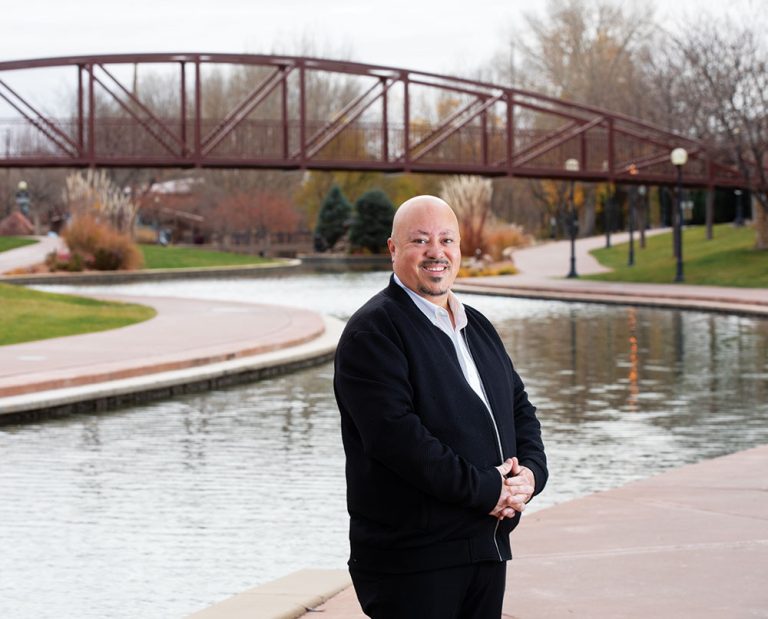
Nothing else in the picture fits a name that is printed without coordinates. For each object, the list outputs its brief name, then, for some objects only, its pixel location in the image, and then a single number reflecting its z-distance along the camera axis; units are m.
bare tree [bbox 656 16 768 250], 42.00
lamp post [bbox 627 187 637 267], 51.03
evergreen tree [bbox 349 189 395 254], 80.06
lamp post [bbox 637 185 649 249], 55.83
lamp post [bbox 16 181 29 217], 75.19
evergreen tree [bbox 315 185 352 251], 85.56
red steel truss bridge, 45.25
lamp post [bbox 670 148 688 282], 39.00
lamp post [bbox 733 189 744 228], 59.70
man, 3.89
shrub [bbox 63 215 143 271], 53.81
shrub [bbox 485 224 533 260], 58.19
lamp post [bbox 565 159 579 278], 47.12
